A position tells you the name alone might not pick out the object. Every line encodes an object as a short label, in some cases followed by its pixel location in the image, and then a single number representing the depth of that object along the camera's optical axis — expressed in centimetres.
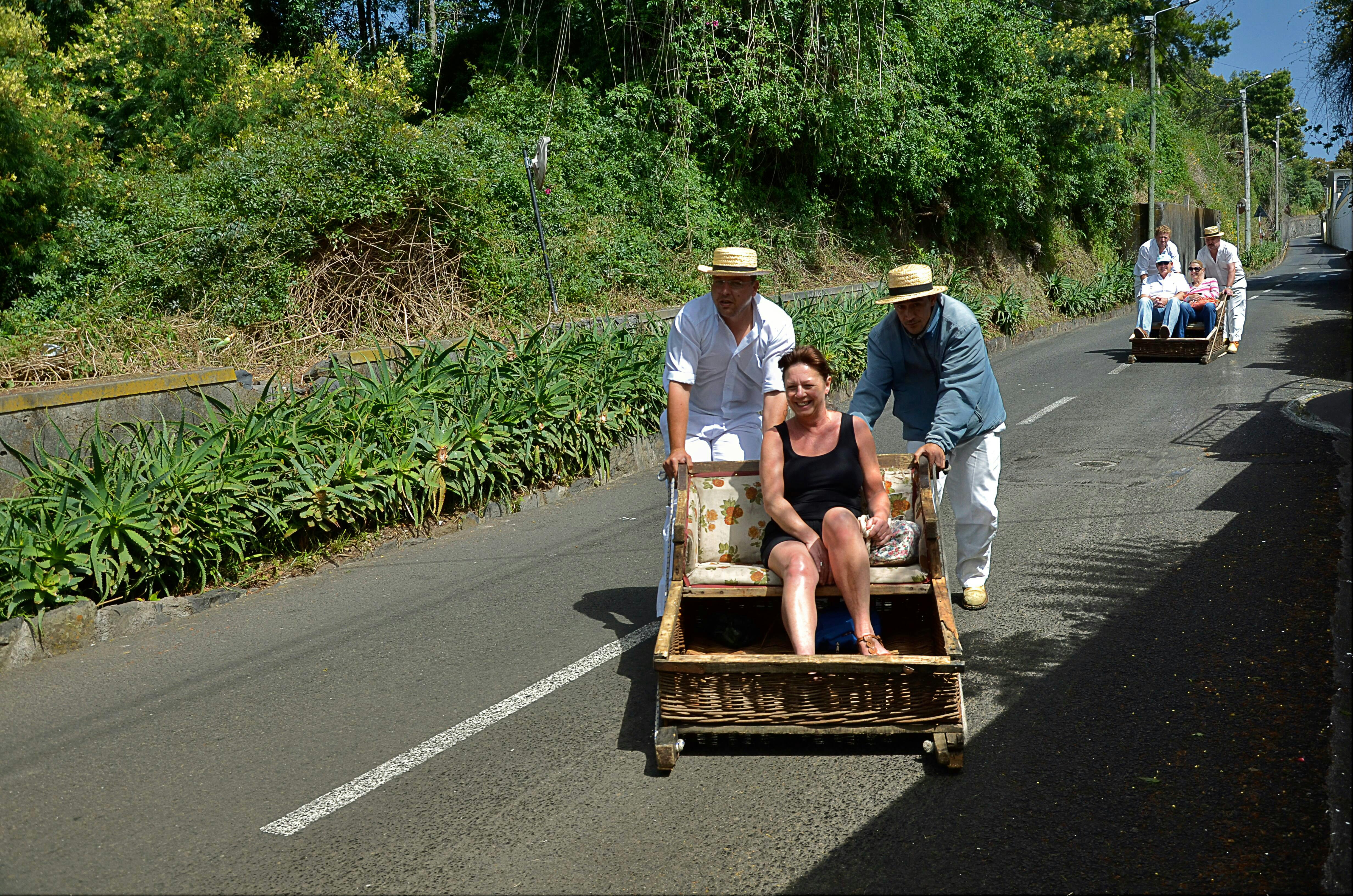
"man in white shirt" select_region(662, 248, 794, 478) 574
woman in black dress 489
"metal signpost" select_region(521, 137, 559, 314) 1197
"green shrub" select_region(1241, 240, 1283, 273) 5316
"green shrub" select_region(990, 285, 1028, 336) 2252
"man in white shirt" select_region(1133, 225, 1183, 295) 1645
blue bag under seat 491
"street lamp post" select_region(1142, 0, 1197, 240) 3384
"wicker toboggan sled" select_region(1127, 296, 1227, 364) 1625
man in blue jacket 565
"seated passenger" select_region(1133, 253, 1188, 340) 1650
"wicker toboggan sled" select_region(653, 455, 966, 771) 420
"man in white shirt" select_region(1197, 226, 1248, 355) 1630
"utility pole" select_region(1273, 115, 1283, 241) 7588
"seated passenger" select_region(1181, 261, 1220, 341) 1647
